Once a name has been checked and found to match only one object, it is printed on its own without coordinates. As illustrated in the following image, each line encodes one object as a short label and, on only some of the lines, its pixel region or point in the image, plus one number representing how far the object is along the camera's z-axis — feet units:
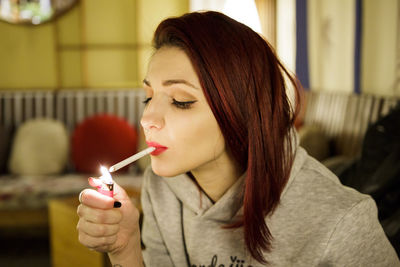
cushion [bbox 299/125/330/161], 10.26
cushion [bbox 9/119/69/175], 13.24
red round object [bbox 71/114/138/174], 13.12
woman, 3.04
